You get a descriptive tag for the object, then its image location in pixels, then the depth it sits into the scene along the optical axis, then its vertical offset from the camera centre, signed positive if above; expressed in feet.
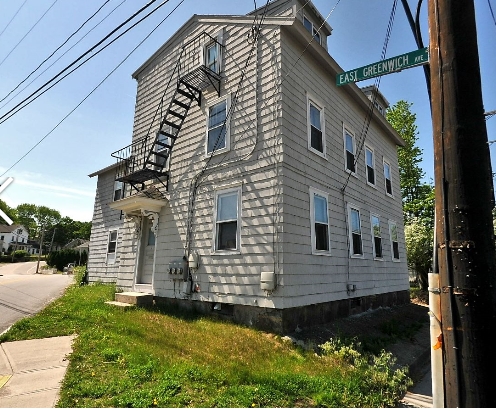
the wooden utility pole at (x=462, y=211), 6.75 +1.30
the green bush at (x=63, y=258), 131.64 -1.20
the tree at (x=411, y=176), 86.07 +27.71
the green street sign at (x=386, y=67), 11.40 +7.66
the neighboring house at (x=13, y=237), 274.57 +15.49
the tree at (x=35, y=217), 336.29 +40.24
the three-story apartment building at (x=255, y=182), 25.18 +7.69
